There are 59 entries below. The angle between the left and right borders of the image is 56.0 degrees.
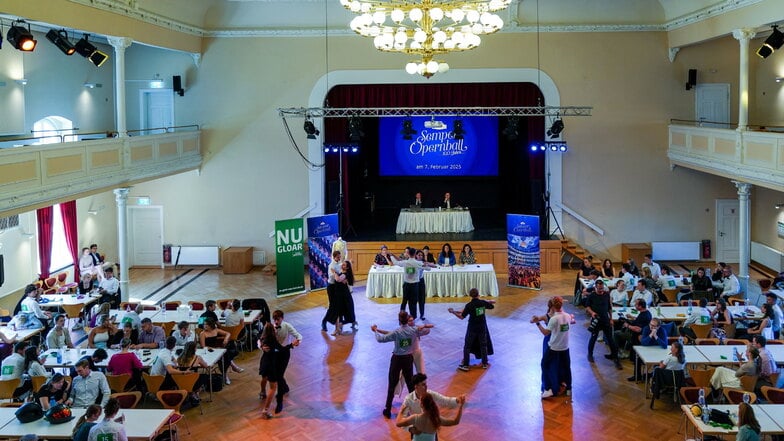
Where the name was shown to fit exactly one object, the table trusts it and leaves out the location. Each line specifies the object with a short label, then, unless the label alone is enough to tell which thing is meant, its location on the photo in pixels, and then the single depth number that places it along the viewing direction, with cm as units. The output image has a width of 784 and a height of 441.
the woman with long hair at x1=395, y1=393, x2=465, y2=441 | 674
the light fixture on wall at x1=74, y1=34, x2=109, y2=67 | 1412
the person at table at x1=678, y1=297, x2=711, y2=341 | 1087
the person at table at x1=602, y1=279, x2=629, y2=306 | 1273
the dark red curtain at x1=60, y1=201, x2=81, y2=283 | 1677
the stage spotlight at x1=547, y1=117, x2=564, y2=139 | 1759
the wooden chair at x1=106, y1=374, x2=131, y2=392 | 972
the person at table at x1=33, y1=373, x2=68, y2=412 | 848
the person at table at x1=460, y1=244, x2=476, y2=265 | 1599
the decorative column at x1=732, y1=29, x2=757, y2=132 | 1462
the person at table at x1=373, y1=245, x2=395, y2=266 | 1598
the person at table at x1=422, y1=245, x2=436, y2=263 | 1539
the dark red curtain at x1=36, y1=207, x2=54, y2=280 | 1591
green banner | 1612
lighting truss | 1753
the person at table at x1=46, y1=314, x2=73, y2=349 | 1080
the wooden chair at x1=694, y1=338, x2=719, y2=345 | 1038
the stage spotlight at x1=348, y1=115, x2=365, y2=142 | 1780
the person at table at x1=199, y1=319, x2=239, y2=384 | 1088
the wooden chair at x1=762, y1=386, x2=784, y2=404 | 847
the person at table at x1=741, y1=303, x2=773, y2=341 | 1110
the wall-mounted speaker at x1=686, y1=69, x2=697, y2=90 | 1842
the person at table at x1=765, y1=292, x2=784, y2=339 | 1141
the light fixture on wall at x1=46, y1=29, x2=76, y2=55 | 1344
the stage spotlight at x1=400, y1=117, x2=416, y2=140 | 1845
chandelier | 928
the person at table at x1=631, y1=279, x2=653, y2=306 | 1250
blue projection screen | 2092
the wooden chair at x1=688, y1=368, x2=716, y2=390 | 937
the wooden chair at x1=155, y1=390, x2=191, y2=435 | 900
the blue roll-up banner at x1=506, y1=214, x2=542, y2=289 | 1638
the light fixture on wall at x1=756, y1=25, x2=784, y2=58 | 1423
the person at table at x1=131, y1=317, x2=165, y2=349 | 1080
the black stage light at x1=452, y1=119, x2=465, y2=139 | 1876
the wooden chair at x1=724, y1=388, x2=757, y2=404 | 859
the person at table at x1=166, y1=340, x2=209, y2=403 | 988
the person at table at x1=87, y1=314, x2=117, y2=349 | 1086
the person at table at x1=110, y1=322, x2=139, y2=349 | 1068
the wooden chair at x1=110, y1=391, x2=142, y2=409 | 872
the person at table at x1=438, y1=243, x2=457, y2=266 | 1559
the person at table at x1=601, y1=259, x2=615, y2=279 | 1504
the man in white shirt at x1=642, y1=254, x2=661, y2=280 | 1439
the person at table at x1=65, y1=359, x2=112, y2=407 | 867
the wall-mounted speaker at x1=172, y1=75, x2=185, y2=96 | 1889
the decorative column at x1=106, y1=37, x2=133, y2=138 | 1468
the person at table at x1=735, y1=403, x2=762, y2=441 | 694
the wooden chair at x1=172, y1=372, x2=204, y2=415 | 964
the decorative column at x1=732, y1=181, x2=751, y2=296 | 1495
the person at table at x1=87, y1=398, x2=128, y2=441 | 714
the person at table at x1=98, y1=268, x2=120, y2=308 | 1425
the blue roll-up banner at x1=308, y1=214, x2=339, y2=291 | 1627
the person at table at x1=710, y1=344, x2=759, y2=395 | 898
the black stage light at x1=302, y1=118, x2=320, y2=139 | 1769
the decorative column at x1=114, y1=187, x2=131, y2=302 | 1498
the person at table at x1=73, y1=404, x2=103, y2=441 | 723
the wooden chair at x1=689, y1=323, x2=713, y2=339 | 1149
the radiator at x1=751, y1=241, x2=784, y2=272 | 1775
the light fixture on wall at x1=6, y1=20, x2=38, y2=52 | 1175
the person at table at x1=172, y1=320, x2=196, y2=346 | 1061
